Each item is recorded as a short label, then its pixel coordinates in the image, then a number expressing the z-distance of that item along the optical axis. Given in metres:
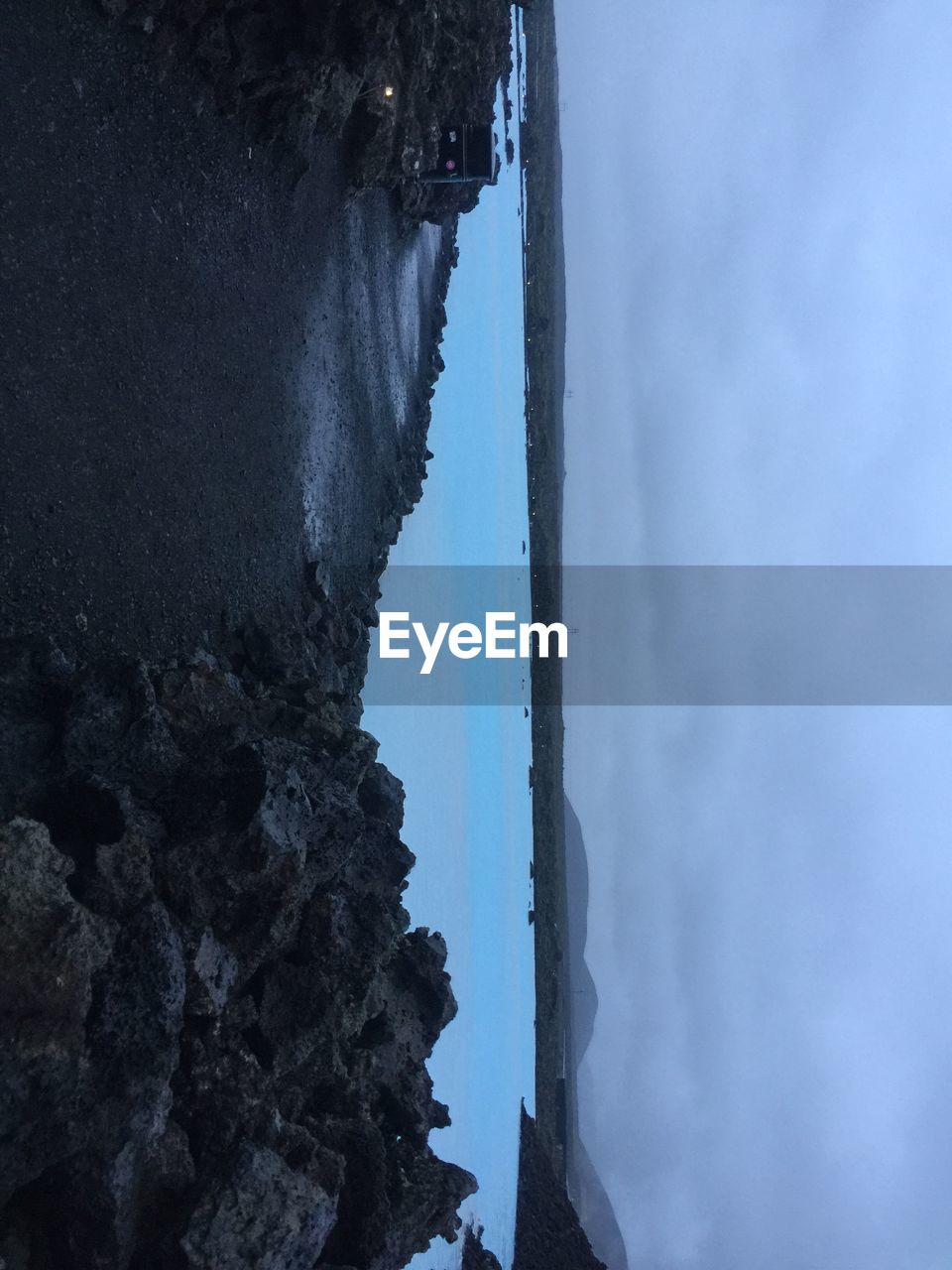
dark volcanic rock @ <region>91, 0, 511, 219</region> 7.82
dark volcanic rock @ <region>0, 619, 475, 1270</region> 4.20
